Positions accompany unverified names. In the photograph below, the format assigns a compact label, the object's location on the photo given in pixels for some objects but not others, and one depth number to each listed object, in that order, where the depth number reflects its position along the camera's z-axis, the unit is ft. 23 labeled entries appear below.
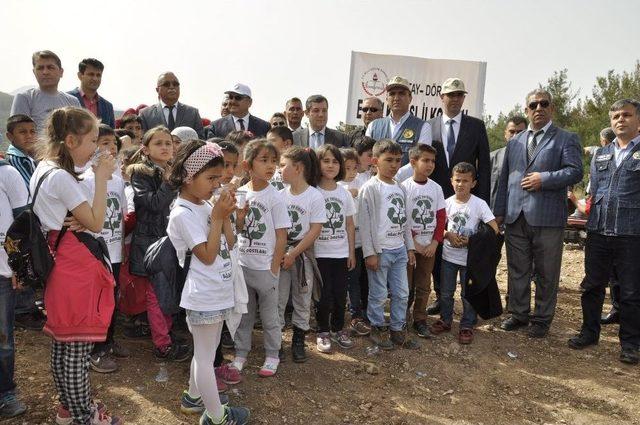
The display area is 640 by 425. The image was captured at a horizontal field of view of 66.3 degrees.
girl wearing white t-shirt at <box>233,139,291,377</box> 12.23
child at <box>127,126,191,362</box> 13.16
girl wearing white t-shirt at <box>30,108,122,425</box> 8.87
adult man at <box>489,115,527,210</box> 19.00
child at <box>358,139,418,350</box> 15.25
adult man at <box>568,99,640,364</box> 15.75
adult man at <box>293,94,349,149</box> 19.56
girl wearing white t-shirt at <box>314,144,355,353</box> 14.34
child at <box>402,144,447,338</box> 16.05
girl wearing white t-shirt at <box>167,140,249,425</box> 9.36
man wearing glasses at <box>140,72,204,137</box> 19.72
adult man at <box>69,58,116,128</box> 19.06
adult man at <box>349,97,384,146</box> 21.80
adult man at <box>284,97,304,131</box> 22.03
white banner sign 26.05
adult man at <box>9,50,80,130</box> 16.96
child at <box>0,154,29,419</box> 10.14
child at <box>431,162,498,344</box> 16.49
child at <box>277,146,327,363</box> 13.34
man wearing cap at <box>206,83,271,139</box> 20.18
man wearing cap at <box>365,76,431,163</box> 18.10
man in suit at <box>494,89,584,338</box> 17.08
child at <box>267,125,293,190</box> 16.61
